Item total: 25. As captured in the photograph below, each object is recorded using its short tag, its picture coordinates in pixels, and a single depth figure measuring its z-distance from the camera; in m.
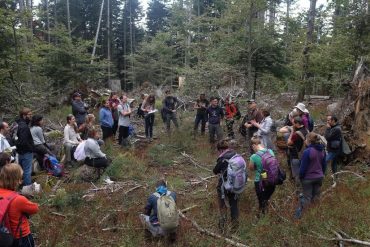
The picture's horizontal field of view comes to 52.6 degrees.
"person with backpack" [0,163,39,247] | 3.99
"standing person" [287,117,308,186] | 7.88
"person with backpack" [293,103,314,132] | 8.66
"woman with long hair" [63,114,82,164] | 10.34
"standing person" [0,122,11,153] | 7.61
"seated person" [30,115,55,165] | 9.31
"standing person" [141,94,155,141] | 13.37
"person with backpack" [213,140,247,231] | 6.43
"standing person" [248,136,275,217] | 6.69
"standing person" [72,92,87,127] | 11.85
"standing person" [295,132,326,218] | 6.56
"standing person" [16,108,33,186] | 8.35
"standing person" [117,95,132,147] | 12.16
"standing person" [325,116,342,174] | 8.67
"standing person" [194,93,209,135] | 13.34
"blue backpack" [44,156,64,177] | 9.80
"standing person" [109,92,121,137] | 12.95
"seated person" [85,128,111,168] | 9.35
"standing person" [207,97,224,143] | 12.31
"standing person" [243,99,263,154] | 10.48
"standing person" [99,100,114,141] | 11.72
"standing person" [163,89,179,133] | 13.62
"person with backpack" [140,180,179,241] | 6.07
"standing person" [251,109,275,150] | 9.41
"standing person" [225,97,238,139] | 12.80
